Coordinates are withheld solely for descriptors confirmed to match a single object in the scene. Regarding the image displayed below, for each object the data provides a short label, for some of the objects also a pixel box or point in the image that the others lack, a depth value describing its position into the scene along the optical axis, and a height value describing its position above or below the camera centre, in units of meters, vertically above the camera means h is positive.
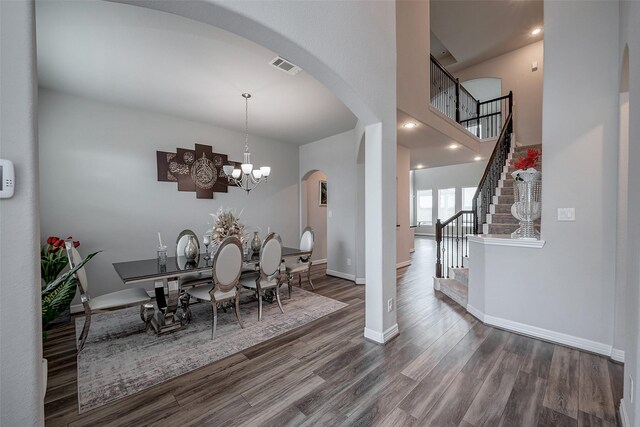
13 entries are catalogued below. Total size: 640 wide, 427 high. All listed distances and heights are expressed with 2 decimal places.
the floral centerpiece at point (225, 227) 3.27 -0.20
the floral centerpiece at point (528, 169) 2.77 +0.45
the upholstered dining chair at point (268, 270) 3.23 -0.78
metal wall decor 4.31 +0.76
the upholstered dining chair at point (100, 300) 2.43 -0.91
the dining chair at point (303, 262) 3.98 -0.91
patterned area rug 2.03 -1.36
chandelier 3.61 +0.60
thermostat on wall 0.81 +0.12
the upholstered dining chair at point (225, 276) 2.71 -0.72
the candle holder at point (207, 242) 3.42 -0.43
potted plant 1.07 -0.37
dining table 2.59 -0.66
